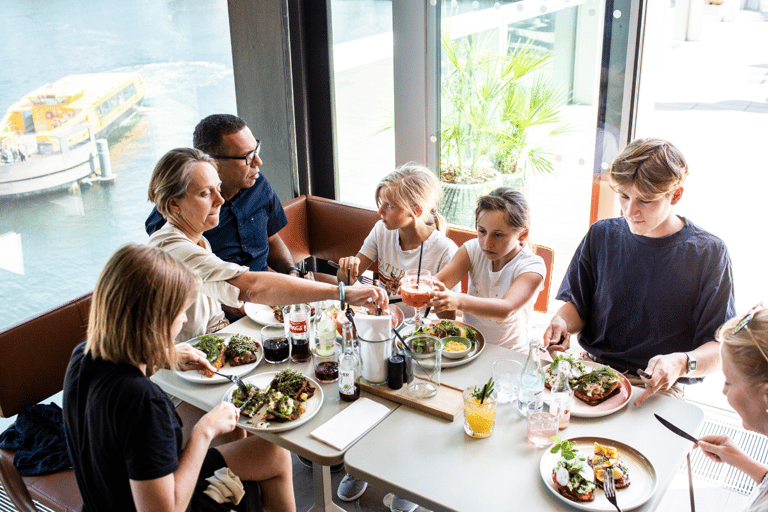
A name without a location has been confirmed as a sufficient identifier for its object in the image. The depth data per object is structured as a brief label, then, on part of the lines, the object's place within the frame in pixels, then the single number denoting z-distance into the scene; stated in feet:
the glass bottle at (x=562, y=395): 5.56
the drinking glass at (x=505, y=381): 6.16
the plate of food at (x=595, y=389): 5.83
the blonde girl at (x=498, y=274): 7.34
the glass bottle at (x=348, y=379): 6.08
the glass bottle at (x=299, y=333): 6.80
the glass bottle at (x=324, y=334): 6.78
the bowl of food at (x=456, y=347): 6.75
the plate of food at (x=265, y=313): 7.67
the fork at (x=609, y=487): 4.75
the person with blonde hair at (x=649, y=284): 6.70
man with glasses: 8.90
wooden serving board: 5.84
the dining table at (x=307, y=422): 5.52
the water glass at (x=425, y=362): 6.14
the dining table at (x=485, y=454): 4.90
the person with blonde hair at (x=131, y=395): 4.65
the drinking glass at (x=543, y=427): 5.43
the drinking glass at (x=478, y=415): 5.45
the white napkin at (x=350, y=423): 5.57
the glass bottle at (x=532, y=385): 5.84
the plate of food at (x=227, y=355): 6.49
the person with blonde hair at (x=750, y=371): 4.51
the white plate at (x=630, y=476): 4.76
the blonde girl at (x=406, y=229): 8.60
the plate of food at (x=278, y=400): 5.81
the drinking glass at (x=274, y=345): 6.82
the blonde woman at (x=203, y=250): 7.18
